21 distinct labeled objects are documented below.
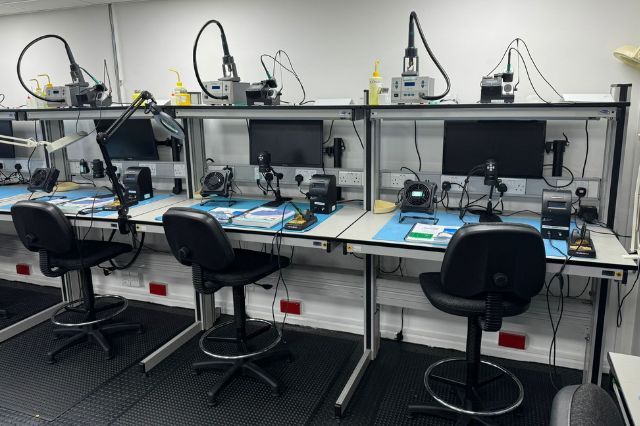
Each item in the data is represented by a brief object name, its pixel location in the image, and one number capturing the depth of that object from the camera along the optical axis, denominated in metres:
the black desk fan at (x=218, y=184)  2.94
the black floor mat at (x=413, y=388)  2.22
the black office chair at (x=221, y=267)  2.14
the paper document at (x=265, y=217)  2.42
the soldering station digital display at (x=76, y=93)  3.12
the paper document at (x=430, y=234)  2.09
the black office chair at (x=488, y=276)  1.68
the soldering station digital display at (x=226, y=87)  2.79
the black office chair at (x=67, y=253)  2.51
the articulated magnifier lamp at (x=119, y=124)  2.29
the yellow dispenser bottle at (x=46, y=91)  3.21
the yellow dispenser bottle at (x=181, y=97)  2.97
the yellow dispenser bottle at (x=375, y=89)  2.51
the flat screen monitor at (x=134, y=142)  3.33
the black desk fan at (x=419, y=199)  2.48
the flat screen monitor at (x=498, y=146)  2.49
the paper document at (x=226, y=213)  2.51
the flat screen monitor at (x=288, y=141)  2.94
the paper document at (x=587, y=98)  2.16
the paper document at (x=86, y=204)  2.85
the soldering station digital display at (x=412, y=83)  2.35
